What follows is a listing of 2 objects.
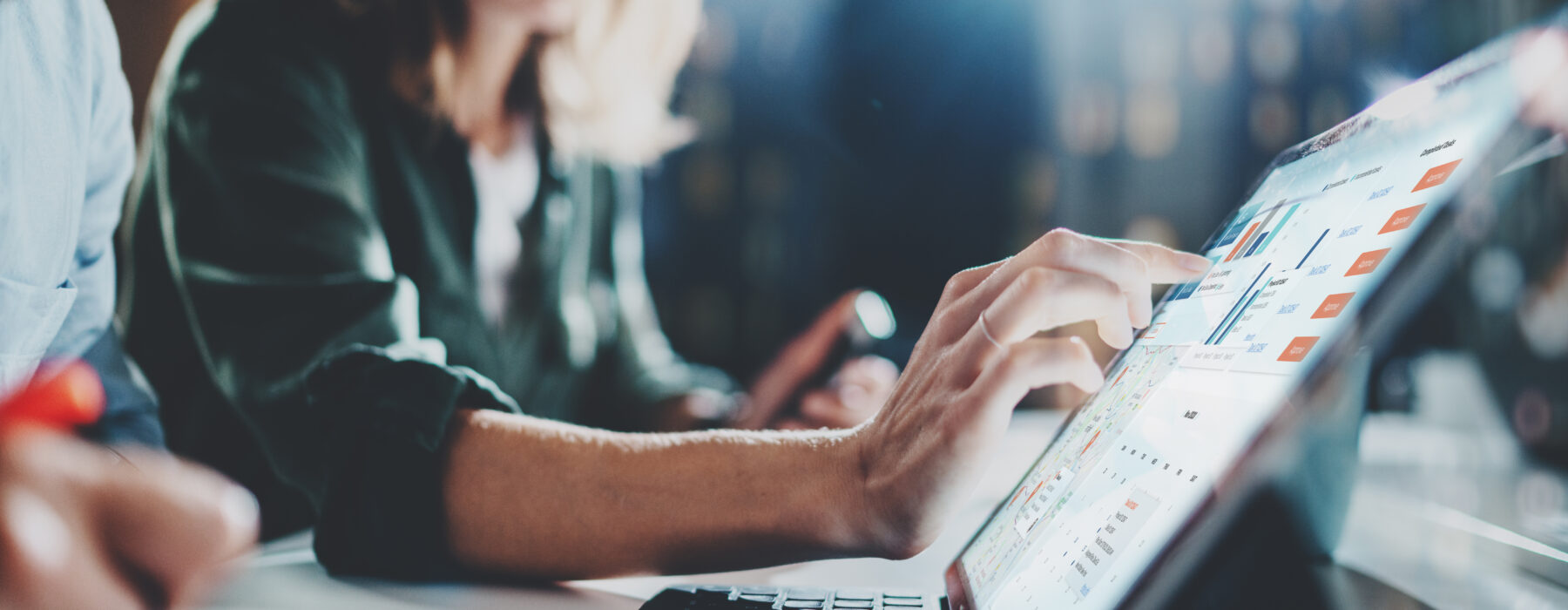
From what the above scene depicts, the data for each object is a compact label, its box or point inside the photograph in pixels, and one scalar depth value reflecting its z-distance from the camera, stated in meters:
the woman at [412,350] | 0.48
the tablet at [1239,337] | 0.32
